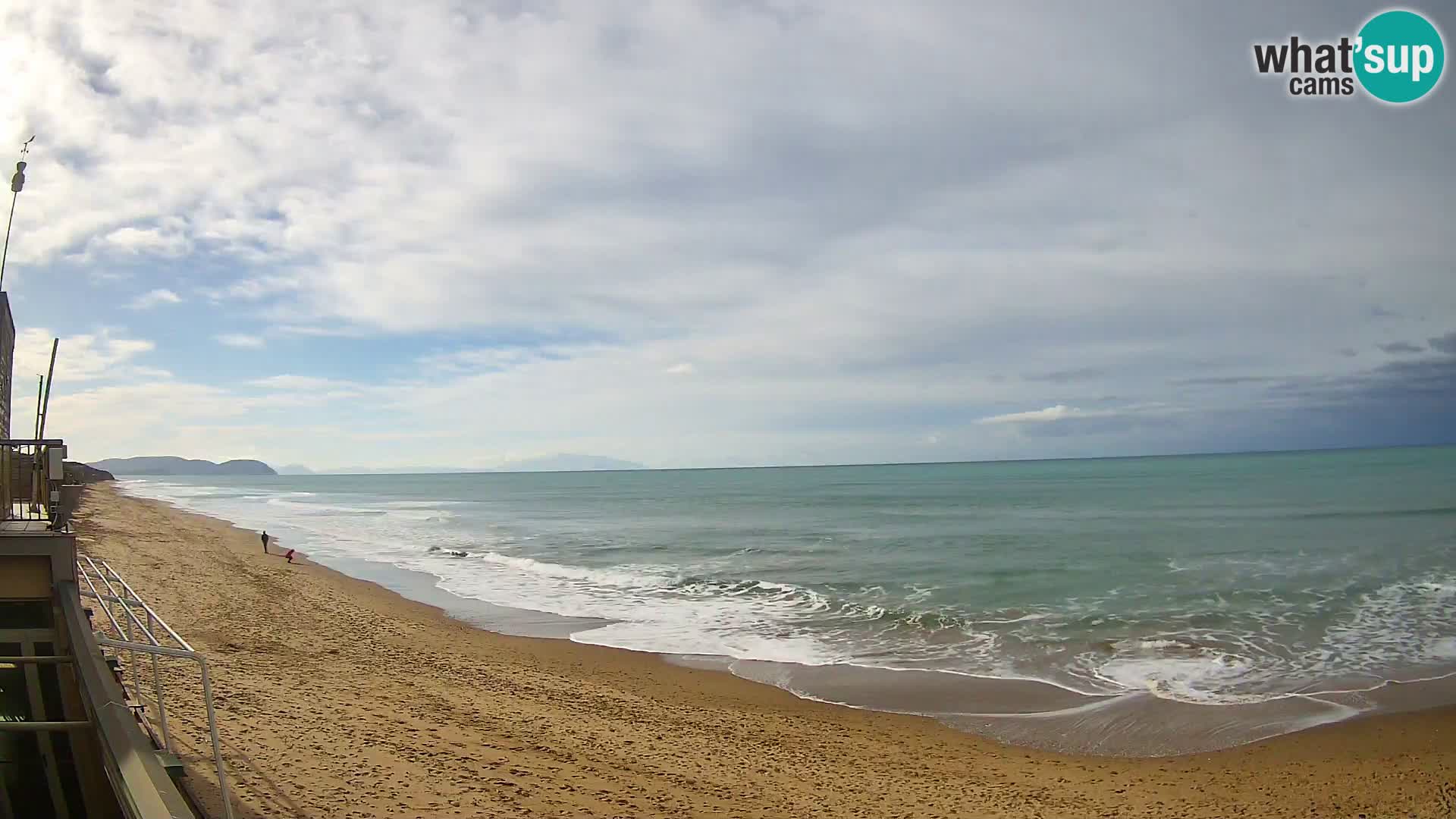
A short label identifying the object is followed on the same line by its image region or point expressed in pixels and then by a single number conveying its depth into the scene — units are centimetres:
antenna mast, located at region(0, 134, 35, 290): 1252
